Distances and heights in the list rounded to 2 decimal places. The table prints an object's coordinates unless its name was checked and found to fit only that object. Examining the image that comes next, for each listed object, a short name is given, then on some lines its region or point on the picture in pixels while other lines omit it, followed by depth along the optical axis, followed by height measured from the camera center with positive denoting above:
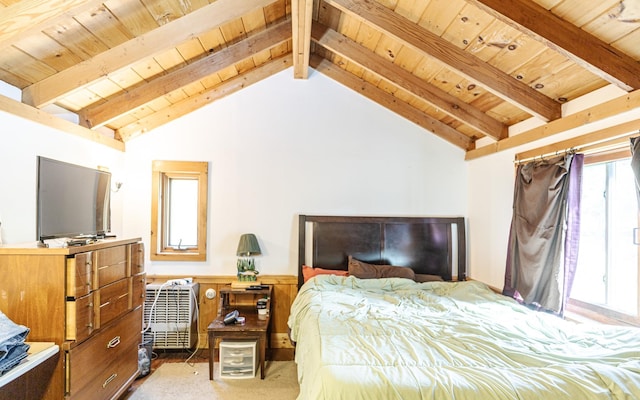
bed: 1.29 -0.76
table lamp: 3.23 -0.65
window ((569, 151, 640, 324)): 2.04 -0.27
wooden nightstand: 2.70 -1.11
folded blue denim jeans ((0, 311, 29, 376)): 1.39 -0.67
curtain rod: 1.90 +0.39
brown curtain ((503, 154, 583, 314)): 2.22 -0.21
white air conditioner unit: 3.13 -1.15
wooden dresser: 1.72 -0.61
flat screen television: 1.89 -0.01
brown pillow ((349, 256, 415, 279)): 3.16 -0.70
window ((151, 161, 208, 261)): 3.38 -0.11
